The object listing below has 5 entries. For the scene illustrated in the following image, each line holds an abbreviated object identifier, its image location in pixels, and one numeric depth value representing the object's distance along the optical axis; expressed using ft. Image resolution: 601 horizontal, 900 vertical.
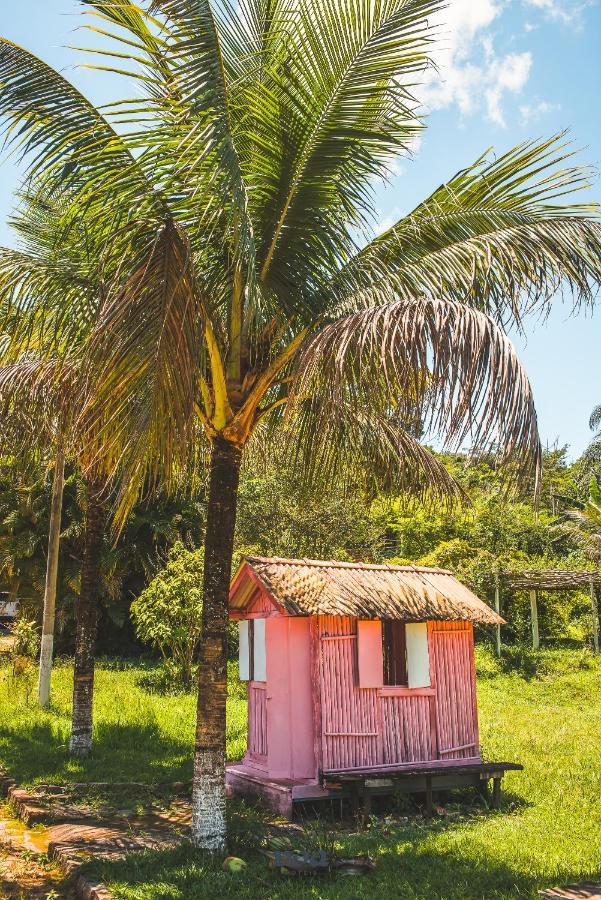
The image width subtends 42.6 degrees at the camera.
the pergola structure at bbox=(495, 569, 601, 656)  61.62
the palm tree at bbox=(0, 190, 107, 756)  22.20
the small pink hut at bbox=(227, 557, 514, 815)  28.09
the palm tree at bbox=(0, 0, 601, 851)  17.28
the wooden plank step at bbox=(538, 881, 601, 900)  15.73
